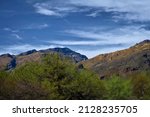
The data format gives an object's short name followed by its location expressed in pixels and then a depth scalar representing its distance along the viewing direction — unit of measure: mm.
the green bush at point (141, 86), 98969
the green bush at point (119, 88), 90212
